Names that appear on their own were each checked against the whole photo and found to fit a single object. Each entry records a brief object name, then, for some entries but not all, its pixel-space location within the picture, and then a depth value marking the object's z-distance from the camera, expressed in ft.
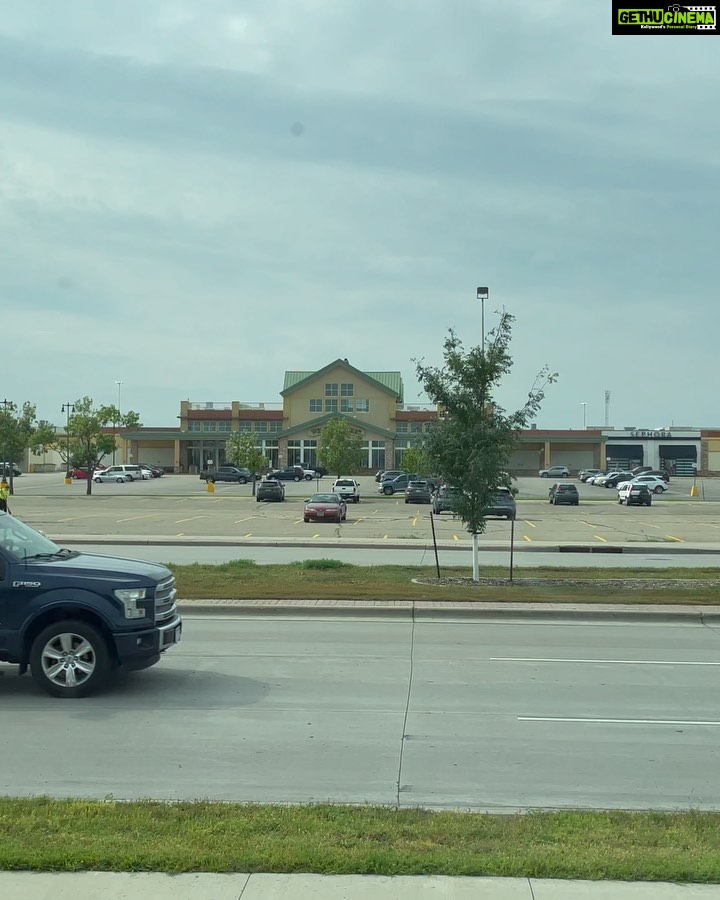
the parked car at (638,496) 201.57
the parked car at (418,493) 204.74
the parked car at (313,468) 320.60
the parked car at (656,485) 259.60
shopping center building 358.43
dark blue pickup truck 30.17
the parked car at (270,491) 200.23
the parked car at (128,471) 298.76
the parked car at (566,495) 205.05
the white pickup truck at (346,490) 207.21
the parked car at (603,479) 299.99
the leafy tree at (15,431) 224.53
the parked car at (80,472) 314.80
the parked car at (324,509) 141.49
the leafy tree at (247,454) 236.22
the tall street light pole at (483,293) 184.44
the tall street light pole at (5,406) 227.12
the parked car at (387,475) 267.70
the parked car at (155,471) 328.60
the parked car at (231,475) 296.51
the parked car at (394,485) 239.30
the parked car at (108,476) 296.10
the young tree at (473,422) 66.13
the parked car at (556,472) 341.62
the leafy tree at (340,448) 237.86
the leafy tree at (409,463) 264.31
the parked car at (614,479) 296.30
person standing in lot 95.09
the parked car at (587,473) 323.53
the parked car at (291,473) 298.56
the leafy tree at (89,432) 231.91
